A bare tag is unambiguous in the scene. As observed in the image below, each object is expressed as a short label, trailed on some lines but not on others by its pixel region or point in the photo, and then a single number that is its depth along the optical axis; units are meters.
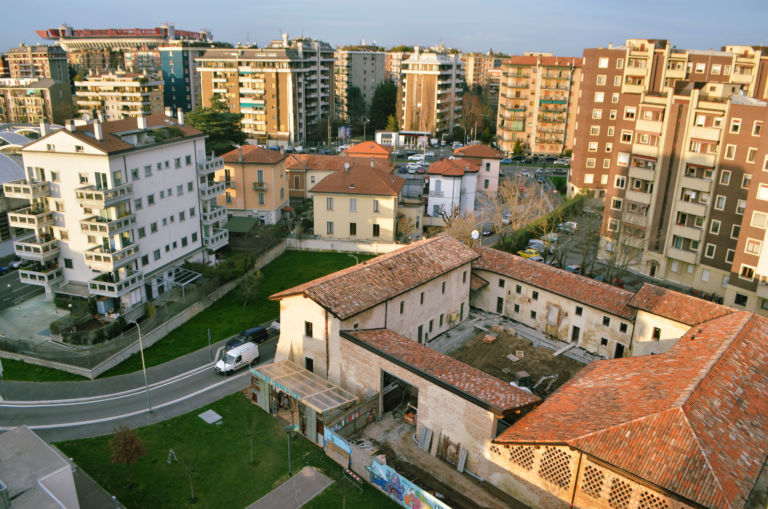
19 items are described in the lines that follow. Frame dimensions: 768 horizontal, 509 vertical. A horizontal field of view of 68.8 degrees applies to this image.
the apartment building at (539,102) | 119.12
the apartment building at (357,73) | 171.88
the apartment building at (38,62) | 159.50
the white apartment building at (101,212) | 46.00
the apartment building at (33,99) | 132.25
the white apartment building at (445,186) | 74.38
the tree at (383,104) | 146.62
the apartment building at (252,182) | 71.06
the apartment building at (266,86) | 124.03
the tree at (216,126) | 93.41
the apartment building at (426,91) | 137.38
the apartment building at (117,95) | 126.74
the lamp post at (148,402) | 36.05
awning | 32.62
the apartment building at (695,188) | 49.94
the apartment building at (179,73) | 152.38
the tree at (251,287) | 51.28
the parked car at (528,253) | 64.75
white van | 40.28
